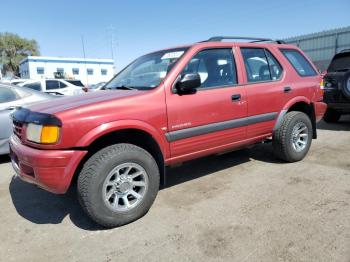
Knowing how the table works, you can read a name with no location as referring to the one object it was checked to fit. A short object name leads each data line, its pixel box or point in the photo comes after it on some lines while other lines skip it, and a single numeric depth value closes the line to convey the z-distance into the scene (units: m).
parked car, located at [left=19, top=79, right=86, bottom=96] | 13.73
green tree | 58.66
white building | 49.38
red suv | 2.81
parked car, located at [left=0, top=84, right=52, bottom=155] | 5.26
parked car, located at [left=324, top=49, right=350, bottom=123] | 6.73
